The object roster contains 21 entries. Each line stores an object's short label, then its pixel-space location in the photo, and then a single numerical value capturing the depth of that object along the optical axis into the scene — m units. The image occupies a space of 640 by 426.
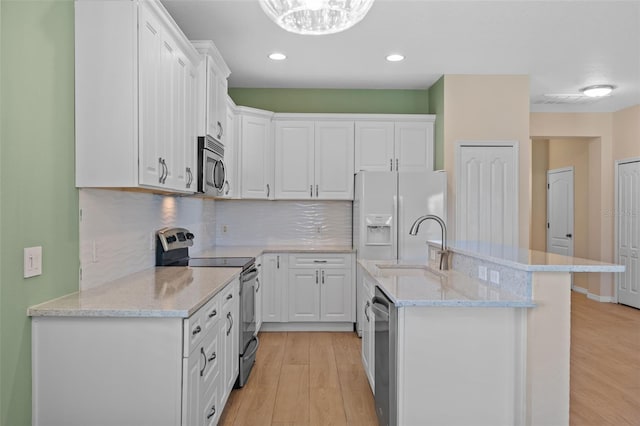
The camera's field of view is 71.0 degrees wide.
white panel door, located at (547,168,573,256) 7.20
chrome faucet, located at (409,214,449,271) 3.01
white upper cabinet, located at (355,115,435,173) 5.00
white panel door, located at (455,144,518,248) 4.77
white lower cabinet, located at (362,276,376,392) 2.90
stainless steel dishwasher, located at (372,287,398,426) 2.18
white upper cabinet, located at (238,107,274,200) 4.85
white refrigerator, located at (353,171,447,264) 4.52
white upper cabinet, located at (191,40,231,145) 3.25
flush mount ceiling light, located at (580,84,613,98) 5.21
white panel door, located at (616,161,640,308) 6.02
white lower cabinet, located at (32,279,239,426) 1.84
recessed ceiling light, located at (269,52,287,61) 4.18
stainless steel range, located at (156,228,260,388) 3.25
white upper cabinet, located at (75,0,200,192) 2.17
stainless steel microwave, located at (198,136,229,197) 3.22
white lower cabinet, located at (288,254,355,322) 4.77
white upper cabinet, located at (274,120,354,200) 5.01
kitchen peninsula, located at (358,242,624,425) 2.10
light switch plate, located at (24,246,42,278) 1.87
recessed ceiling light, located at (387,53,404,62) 4.19
